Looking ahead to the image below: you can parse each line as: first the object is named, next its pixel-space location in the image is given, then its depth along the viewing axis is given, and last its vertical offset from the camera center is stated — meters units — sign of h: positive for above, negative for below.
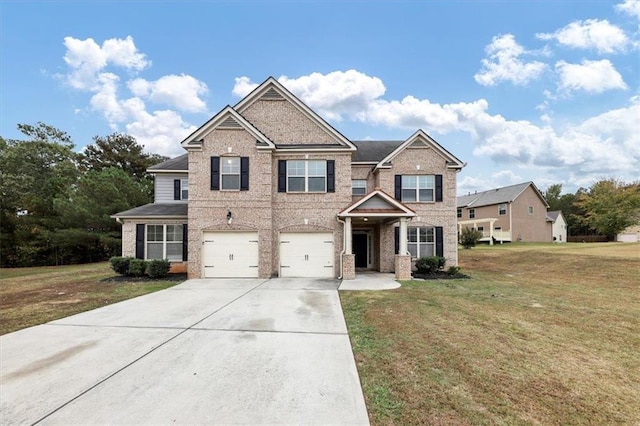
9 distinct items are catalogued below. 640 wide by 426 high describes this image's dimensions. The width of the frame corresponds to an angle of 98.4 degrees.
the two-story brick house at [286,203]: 12.96 +1.06
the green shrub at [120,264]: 13.12 -1.77
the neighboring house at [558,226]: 39.55 -0.60
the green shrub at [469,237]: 26.28 -1.34
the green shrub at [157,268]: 12.74 -1.92
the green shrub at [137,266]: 12.84 -1.85
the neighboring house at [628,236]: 35.42 -1.93
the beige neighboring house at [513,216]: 31.31 +0.86
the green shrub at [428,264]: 13.85 -2.05
